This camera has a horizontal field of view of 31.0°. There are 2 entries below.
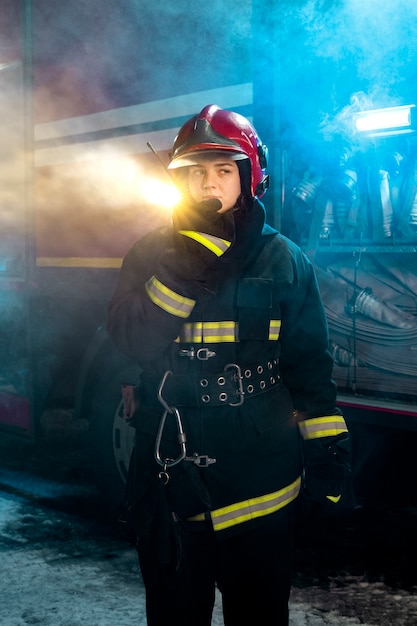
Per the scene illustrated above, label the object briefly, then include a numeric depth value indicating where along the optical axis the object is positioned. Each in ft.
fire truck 11.30
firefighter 6.31
